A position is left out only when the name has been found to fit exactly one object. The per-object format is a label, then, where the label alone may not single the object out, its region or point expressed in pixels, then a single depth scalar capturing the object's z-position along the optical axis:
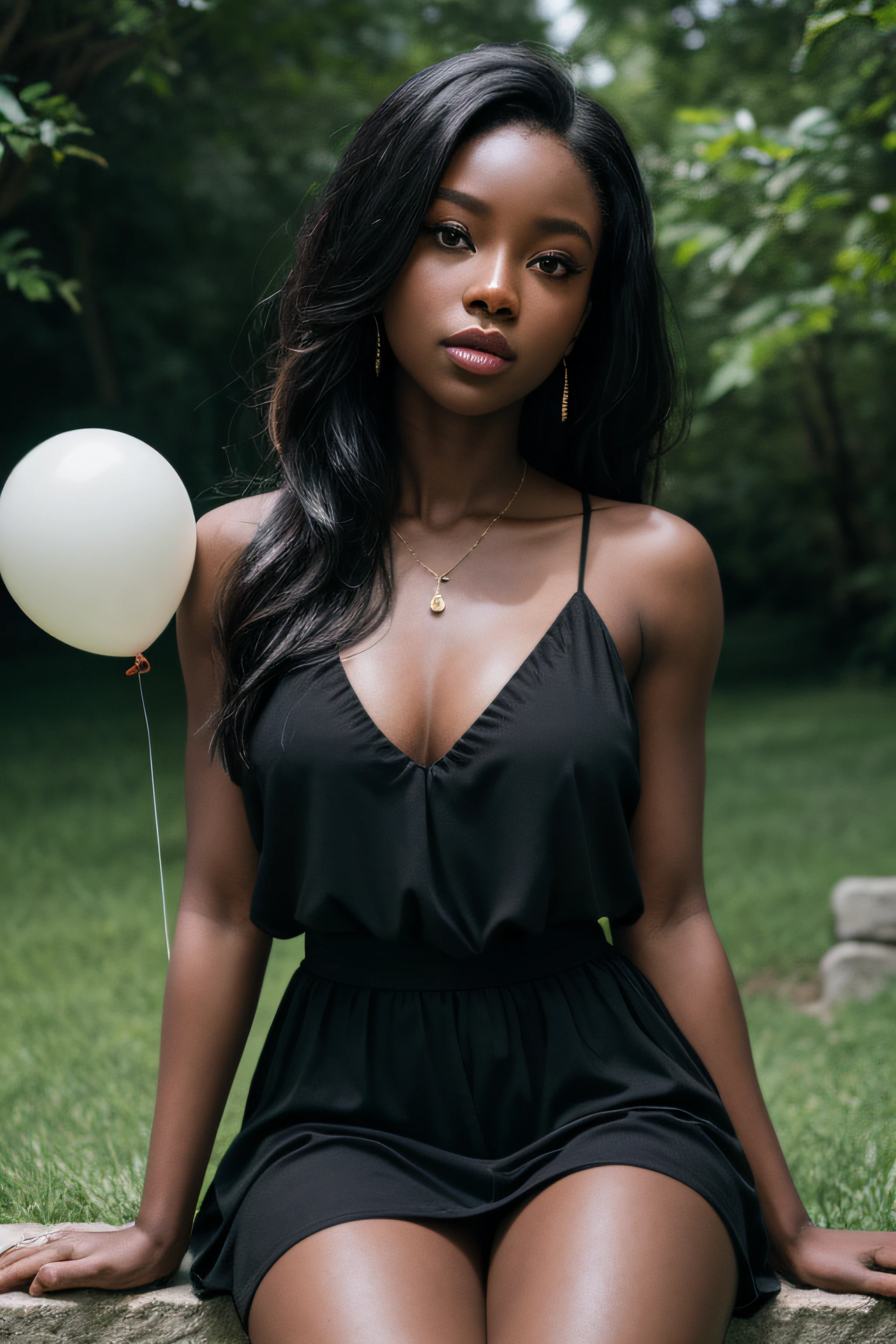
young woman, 1.74
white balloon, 1.88
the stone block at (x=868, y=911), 4.94
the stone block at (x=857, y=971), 4.78
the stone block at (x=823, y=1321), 1.84
